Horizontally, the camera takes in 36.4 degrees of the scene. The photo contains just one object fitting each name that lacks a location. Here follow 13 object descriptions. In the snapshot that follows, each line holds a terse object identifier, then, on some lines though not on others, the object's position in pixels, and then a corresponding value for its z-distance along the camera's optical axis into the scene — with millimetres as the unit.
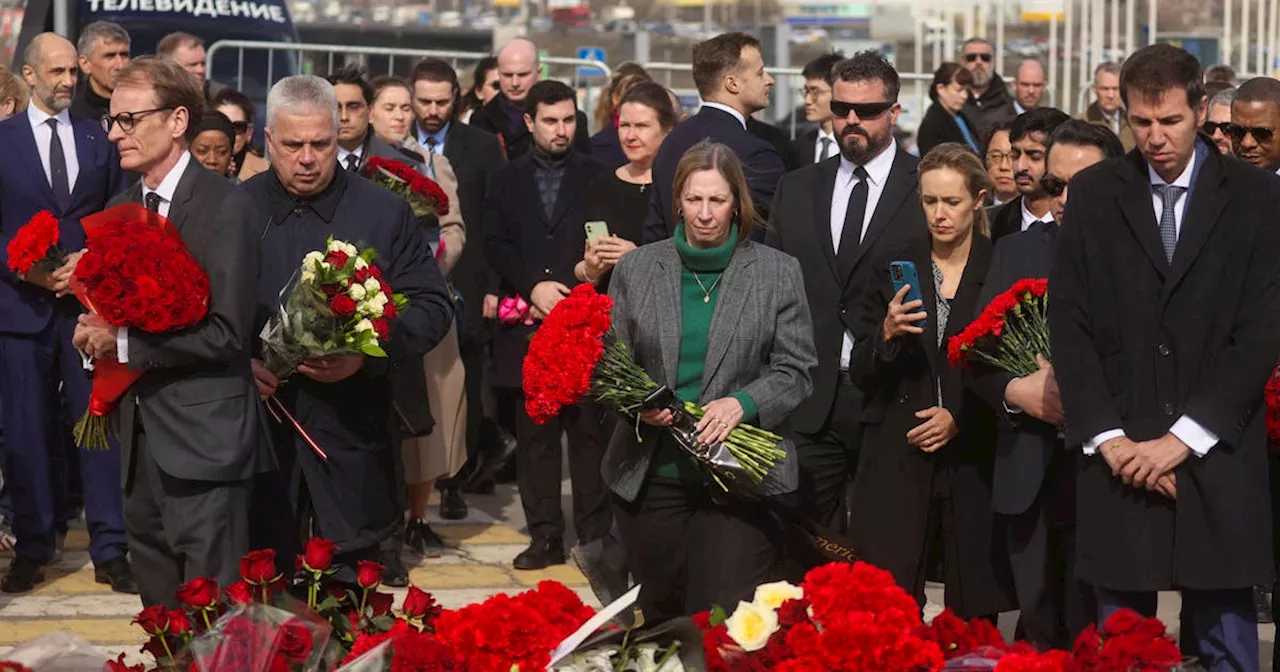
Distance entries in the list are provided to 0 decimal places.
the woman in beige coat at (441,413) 9250
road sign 16719
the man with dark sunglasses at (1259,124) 8031
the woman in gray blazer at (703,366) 6410
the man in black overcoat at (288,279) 6836
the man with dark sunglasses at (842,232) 7199
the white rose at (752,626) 4031
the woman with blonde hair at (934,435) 7059
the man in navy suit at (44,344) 8742
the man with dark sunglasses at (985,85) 14227
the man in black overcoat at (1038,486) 6652
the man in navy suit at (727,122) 8016
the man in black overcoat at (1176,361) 5504
